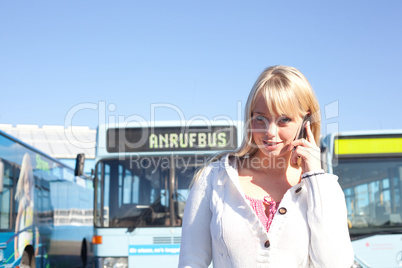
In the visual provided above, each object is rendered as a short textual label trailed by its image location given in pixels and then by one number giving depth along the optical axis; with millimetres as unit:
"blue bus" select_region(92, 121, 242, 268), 7910
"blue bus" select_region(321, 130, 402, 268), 8062
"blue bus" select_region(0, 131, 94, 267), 9523
